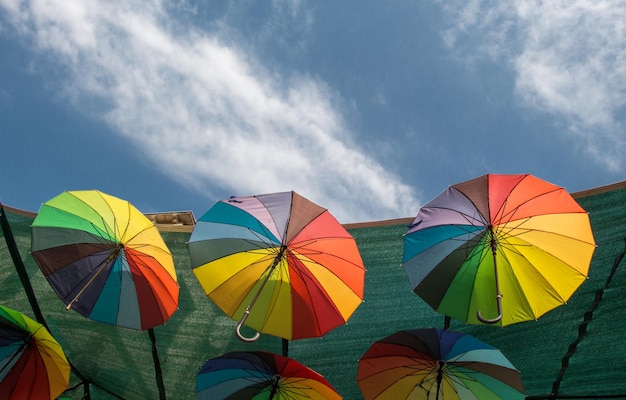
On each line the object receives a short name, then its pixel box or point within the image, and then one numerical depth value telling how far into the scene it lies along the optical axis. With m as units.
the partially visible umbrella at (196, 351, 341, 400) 4.51
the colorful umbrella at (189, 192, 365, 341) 4.52
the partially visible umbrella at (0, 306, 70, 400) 4.62
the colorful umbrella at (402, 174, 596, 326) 4.51
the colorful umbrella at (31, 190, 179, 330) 4.60
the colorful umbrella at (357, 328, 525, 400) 4.46
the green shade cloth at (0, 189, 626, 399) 5.00
